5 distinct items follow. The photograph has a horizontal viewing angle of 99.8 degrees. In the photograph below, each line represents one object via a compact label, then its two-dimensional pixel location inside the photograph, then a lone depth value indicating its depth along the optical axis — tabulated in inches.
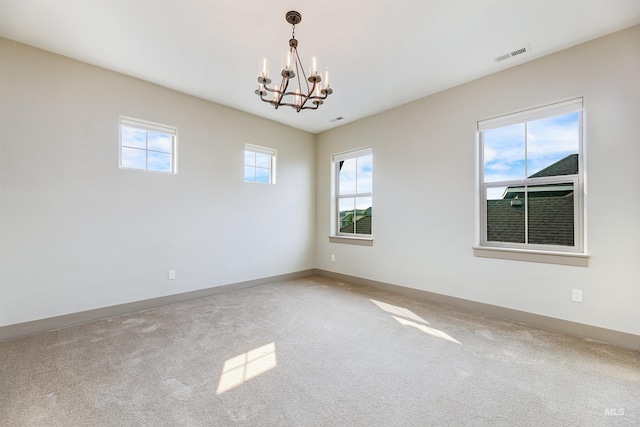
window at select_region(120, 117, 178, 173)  129.4
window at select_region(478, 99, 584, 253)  108.3
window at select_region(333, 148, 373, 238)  184.7
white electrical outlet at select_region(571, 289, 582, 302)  103.0
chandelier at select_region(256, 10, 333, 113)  78.0
